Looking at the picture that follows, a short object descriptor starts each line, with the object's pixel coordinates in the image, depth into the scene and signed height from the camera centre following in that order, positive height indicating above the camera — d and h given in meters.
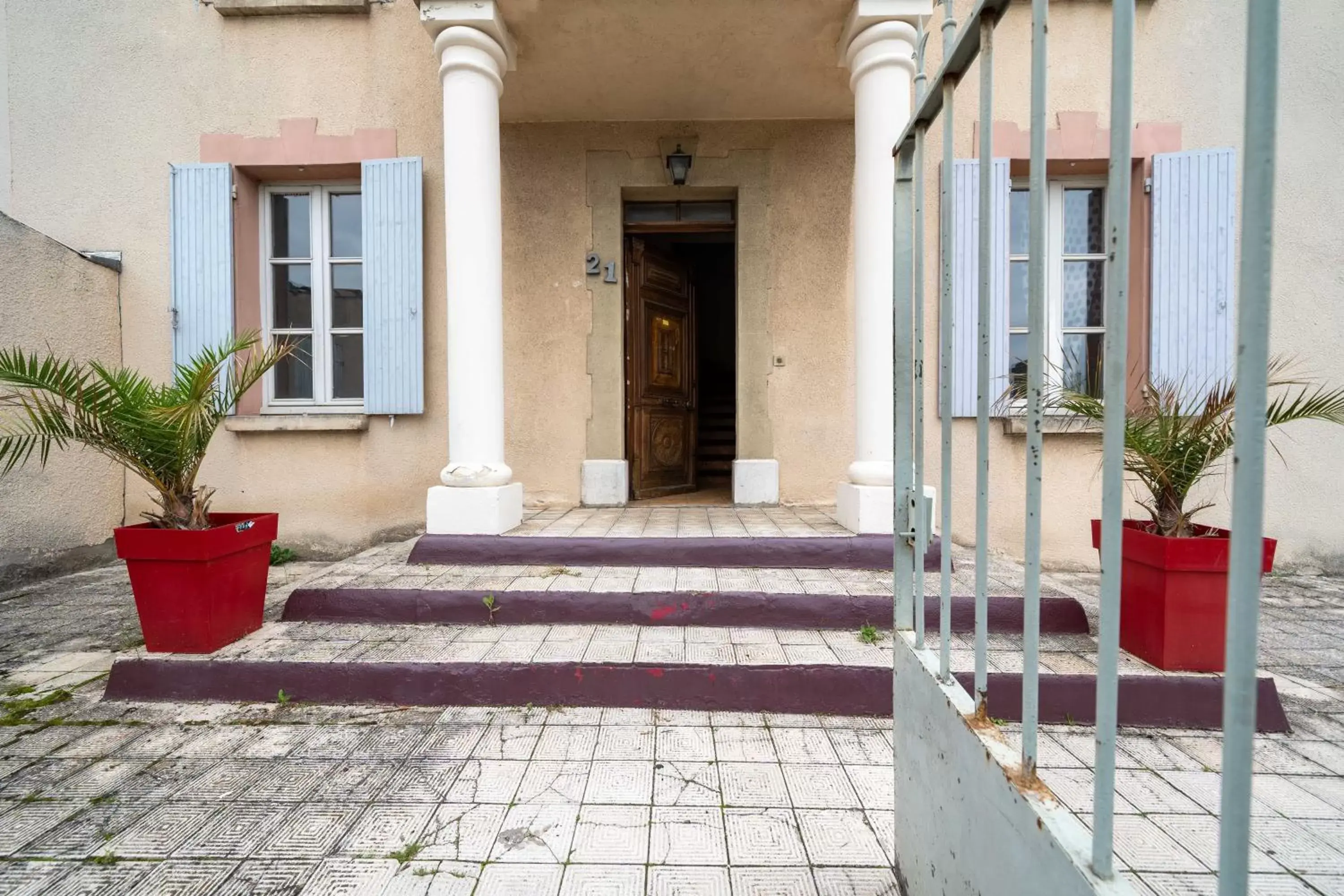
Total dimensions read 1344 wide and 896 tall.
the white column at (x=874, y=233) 3.60 +1.17
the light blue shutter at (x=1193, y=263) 4.24 +1.14
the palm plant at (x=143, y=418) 2.39 +0.02
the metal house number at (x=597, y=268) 4.86 +1.26
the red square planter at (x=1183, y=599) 2.33 -0.68
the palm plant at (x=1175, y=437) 2.38 -0.05
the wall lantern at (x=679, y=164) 4.73 +2.04
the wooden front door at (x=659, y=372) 5.24 +0.48
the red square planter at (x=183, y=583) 2.55 -0.69
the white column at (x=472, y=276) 3.70 +0.91
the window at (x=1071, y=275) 4.68 +1.16
